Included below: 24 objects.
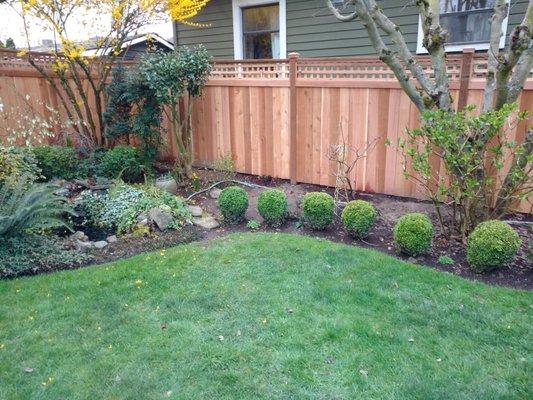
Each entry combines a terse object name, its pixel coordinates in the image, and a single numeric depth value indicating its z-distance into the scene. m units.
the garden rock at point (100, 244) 4.89
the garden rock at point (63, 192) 6.33
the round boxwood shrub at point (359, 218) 4.60
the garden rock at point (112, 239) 5.06
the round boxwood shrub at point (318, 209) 4.88
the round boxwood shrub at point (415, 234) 4.16
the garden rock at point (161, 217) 5.31
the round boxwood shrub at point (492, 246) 3.75
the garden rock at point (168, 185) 6.54
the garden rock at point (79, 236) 5.09
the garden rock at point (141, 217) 5.42
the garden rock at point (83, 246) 4.77
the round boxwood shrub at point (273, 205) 5.11
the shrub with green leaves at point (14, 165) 5.23
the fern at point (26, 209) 4.31
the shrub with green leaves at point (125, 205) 5.46
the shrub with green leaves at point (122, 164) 7.04
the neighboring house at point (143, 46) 12.73
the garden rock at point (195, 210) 5.75
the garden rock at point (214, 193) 6.54
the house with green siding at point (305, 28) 6.60
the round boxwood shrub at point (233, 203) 5.25
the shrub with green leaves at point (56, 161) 6.84
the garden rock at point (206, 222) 5.41
